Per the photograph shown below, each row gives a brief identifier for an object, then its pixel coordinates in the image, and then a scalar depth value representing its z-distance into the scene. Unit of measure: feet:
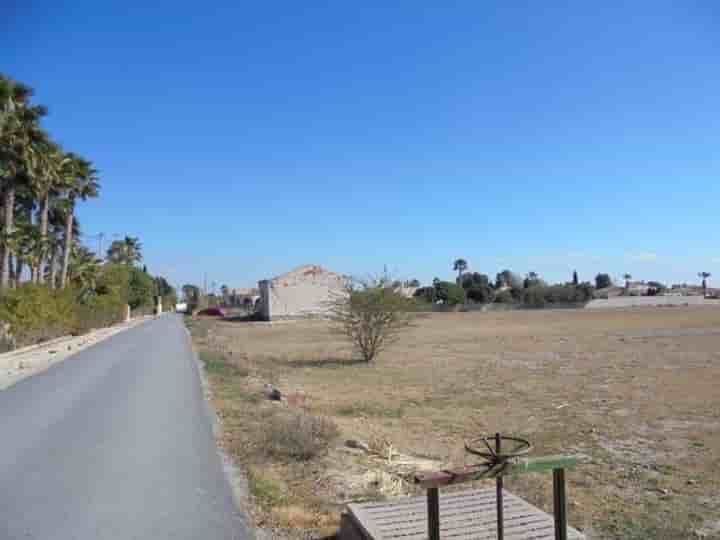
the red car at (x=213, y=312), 333.07
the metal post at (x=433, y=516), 13.46
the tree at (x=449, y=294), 392.68
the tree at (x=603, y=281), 642.35
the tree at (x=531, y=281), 528.67
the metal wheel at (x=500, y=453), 13.21
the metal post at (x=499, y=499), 13.50
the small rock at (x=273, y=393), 46.35
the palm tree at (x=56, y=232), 153.01
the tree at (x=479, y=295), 441.68
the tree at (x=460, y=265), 562.66
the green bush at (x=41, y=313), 92.27
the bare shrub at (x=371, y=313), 82.38
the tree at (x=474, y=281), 460.47
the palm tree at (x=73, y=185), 143.95
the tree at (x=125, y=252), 310.24
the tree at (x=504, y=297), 431.06
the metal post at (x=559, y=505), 13.88
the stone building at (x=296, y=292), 269.85
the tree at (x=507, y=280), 527.89
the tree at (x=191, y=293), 493.93
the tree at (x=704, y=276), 580.42
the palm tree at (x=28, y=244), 104.78
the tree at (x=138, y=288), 284.82
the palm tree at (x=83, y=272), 177.06
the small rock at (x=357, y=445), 29.44
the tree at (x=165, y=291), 467.36
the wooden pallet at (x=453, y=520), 16.07
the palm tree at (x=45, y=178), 109.19
